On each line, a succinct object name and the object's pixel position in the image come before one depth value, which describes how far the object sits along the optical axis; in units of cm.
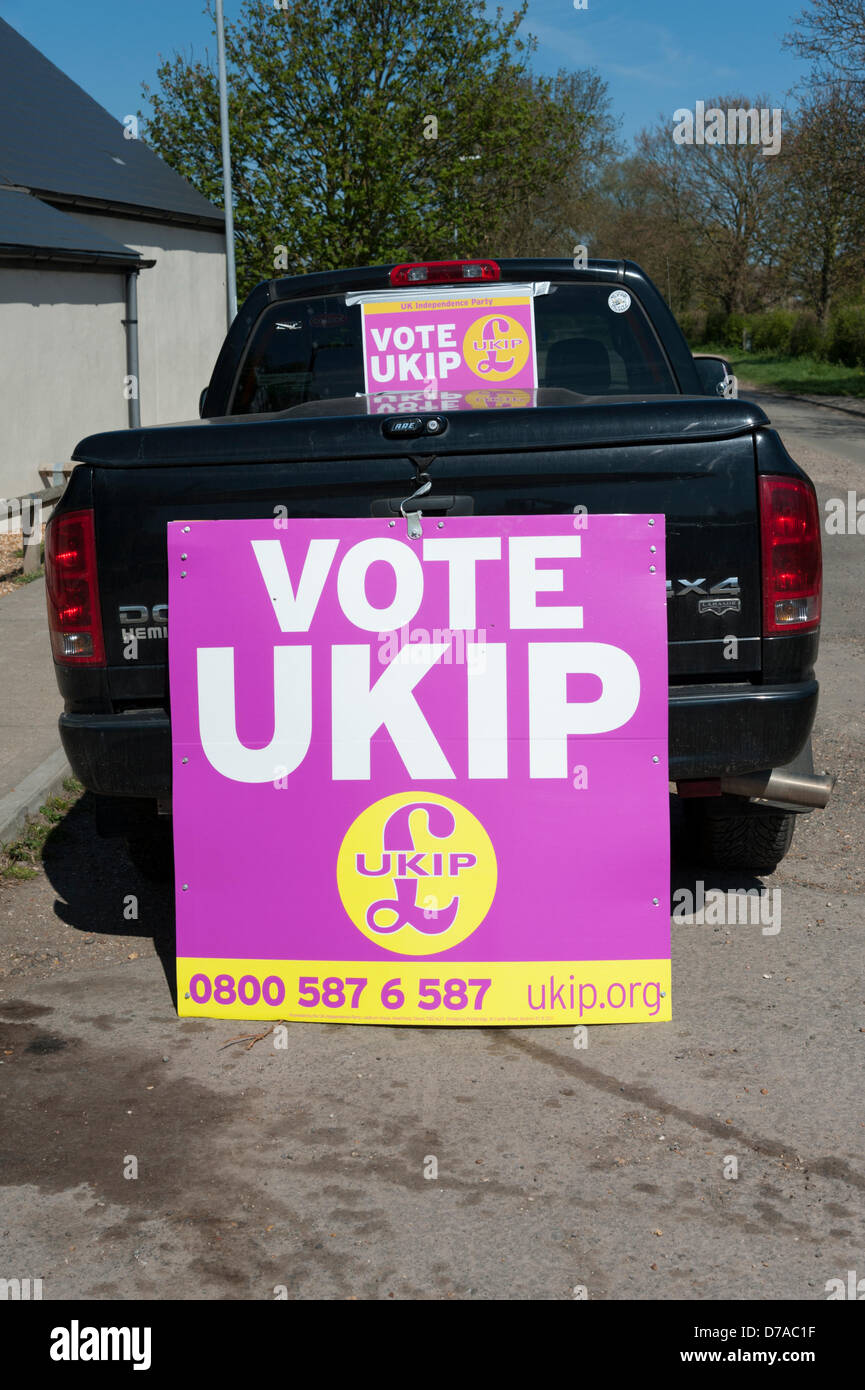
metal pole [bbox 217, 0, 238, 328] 3012
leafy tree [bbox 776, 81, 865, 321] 3506
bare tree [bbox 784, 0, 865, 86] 3294
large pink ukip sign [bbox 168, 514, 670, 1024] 385
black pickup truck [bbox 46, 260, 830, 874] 376
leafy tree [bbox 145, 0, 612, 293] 3334
